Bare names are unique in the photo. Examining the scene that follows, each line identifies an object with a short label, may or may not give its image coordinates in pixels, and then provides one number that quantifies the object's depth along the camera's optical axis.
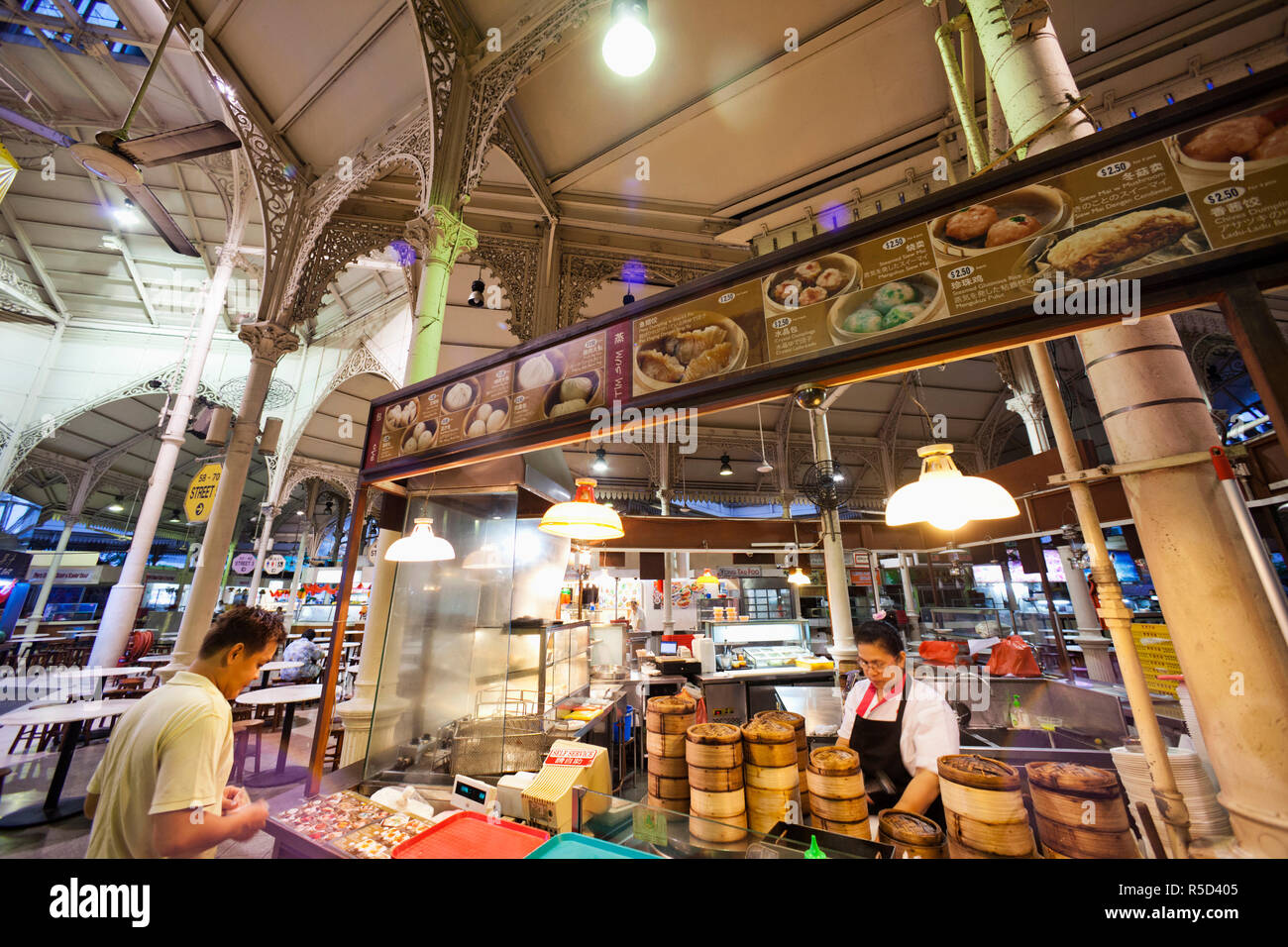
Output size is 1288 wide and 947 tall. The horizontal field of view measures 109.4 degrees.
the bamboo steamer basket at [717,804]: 1.78
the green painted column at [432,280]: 4.40
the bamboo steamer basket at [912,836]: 1.43
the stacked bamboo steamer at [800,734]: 2.15
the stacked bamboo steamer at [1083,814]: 1.29
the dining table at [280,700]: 5.36
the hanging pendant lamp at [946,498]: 2.26
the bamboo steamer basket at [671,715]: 2.10
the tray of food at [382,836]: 1.96
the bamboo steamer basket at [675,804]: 2.05
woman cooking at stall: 2.50
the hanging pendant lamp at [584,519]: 3.34
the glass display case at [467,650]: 3.46
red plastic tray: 1.83
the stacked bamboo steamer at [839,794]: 1.71
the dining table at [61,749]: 4.09
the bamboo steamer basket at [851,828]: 1.71
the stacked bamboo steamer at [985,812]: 1.38
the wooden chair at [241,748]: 5.45
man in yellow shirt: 1.53
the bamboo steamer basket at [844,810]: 1.71
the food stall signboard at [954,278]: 1.33
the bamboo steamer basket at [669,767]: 2.06
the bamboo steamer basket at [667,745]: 2.07
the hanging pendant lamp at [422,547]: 3.23
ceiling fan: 4.81
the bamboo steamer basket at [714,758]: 1.81
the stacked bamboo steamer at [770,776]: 1.83
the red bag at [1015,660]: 6.03
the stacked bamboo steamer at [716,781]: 1.78
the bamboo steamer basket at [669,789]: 2.06
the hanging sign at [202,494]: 6.86
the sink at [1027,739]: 4.26
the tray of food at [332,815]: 2.13
